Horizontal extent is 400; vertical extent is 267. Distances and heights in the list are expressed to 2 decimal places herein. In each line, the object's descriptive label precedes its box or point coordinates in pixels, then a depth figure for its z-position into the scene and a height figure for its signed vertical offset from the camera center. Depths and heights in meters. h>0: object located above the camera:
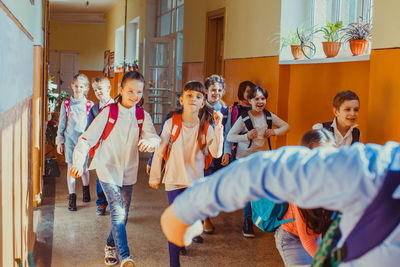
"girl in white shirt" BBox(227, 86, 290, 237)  4.46 -0.38
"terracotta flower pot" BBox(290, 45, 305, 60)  5.42 +0.44
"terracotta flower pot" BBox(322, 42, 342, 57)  4.81 +0.44
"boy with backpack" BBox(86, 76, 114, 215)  5.00 -0.14
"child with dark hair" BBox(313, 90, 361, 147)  3.77 -0.22
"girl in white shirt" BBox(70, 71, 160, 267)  3.38 -0.44
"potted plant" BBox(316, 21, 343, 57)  4.81 +0.52
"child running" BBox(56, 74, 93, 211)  5.40 -0.39
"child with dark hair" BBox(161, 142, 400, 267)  0.90 -0.18
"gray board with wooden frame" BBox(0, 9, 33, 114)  1.82 +0.09
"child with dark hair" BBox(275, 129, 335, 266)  1.72 -0.56
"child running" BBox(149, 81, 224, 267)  3.51 -0.42
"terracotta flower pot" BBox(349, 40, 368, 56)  4.43 +0.43
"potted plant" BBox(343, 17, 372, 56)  4.42 +0.51
